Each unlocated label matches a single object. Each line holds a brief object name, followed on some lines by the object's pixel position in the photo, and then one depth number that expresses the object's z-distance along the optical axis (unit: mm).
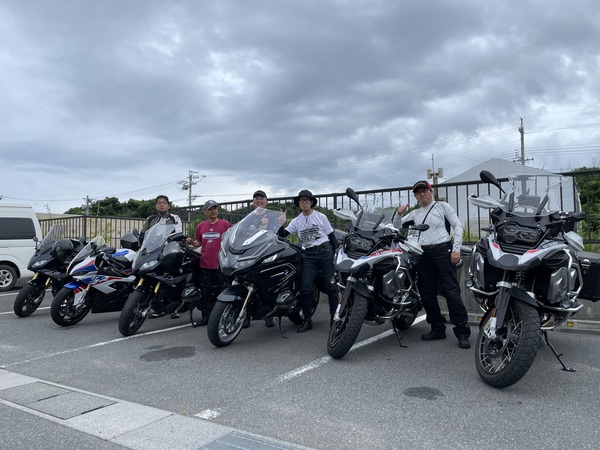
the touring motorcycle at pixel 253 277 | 5113
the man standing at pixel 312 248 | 5852
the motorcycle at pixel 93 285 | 6484
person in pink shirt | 6543
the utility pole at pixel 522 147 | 49438
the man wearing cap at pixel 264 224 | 5641
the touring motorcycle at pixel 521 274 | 3555
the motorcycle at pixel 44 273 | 7441
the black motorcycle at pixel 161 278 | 5883
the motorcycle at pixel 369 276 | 4570
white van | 11891
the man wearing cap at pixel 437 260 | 5105
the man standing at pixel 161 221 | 6078
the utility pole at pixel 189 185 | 61000
